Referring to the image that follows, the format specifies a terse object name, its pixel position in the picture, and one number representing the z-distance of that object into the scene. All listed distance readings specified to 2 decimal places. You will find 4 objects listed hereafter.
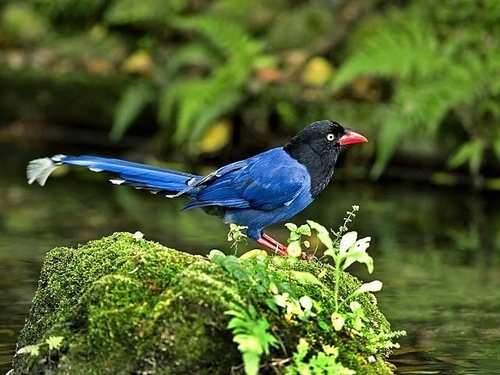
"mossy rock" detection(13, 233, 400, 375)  8.59
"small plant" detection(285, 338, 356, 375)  8.55
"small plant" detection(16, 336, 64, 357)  8.98
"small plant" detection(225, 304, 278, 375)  8.08
